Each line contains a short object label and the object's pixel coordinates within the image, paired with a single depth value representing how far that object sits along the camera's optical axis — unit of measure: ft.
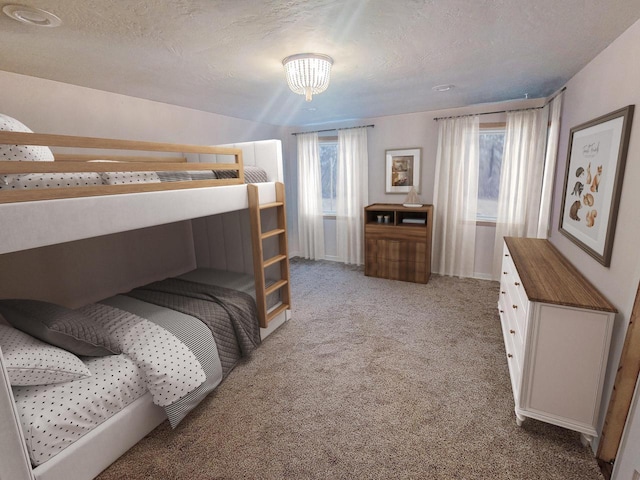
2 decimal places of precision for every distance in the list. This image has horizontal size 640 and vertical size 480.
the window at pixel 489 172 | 12.51
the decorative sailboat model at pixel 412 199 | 13.81
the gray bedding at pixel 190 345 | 5.99
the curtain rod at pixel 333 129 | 14.51
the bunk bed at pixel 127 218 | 4.13
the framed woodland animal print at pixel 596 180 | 5.24
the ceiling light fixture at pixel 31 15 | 4.29
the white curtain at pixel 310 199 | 15.85
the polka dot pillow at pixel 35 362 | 4.63
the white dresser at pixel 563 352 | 5.11
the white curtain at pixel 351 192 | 14.90
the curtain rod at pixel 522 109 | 9.18
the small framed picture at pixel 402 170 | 14.11
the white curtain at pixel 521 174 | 11.30
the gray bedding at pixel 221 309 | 7.52
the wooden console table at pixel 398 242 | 13.01
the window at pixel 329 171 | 15.83
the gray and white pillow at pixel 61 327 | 5.52
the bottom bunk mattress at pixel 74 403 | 4.44
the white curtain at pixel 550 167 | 9.29
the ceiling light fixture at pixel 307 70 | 6.45
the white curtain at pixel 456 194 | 12.57
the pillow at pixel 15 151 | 4.40
